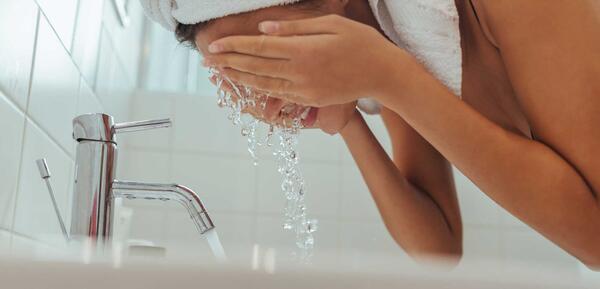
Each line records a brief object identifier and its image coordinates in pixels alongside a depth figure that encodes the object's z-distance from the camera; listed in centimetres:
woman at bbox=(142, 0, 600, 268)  56
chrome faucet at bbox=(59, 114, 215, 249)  73
